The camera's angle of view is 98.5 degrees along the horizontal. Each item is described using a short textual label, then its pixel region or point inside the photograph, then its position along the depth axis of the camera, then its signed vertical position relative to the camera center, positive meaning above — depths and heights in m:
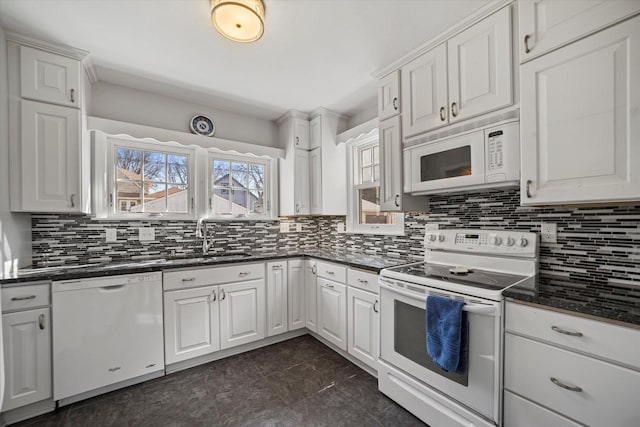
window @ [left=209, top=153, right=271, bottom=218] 3.00 +0.30
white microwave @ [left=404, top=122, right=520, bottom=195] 1.58 +0.31
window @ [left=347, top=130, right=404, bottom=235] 2.84 +0.22
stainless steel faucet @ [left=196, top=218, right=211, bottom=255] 2.74 -0.21
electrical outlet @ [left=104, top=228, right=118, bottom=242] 2.40 -0.19
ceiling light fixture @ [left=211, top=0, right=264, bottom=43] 1.51 +1.10
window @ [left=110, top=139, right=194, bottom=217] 2.52 +0.33
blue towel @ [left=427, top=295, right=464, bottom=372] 1.42 -0.65
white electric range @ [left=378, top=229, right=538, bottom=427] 1.38 -0.62
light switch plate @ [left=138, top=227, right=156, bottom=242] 2.54 -0.19
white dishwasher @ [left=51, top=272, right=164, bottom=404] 1.82 -0.84
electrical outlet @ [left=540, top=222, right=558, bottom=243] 1.67 -0.14
